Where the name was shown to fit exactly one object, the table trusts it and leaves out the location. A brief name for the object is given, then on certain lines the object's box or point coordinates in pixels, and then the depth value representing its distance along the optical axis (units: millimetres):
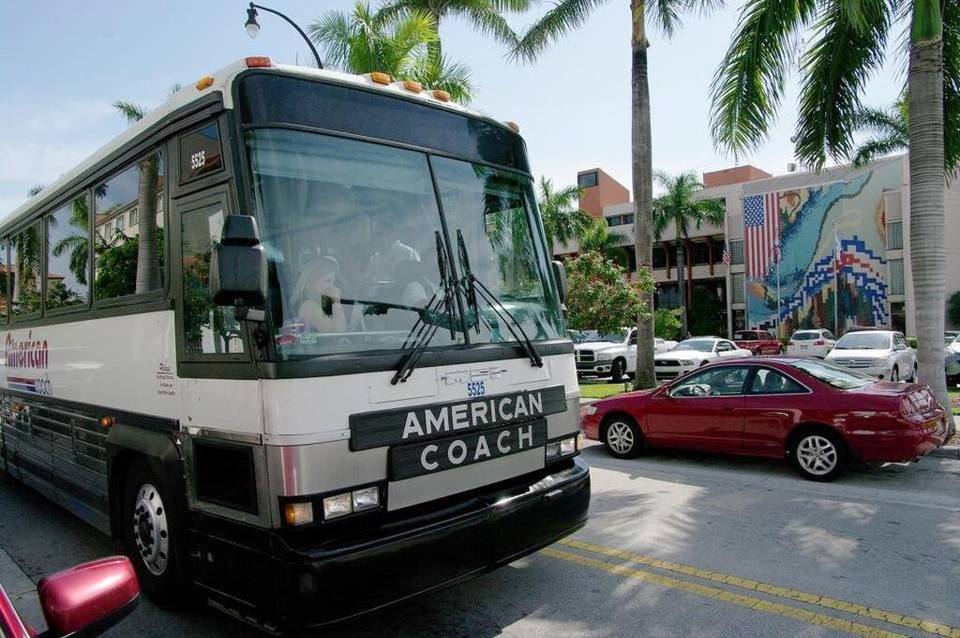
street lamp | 11922
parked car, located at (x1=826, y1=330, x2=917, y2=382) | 18203
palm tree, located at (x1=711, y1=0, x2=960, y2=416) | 10016
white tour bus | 3297
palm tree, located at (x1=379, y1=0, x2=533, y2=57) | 18797
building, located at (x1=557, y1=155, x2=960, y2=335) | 40625
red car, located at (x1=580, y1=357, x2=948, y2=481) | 7348
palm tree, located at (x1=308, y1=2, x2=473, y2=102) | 16469
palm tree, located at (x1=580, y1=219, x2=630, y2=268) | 45312
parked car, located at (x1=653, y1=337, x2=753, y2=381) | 21484
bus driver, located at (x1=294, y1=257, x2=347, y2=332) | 3463
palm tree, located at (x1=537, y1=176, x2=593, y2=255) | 44316
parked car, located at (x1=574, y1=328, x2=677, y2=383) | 21984
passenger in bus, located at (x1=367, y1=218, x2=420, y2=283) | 3818
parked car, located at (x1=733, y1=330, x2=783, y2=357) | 32062
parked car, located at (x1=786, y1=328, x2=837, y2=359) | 27078
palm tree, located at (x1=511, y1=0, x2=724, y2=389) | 16047
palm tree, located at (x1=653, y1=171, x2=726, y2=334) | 46969
